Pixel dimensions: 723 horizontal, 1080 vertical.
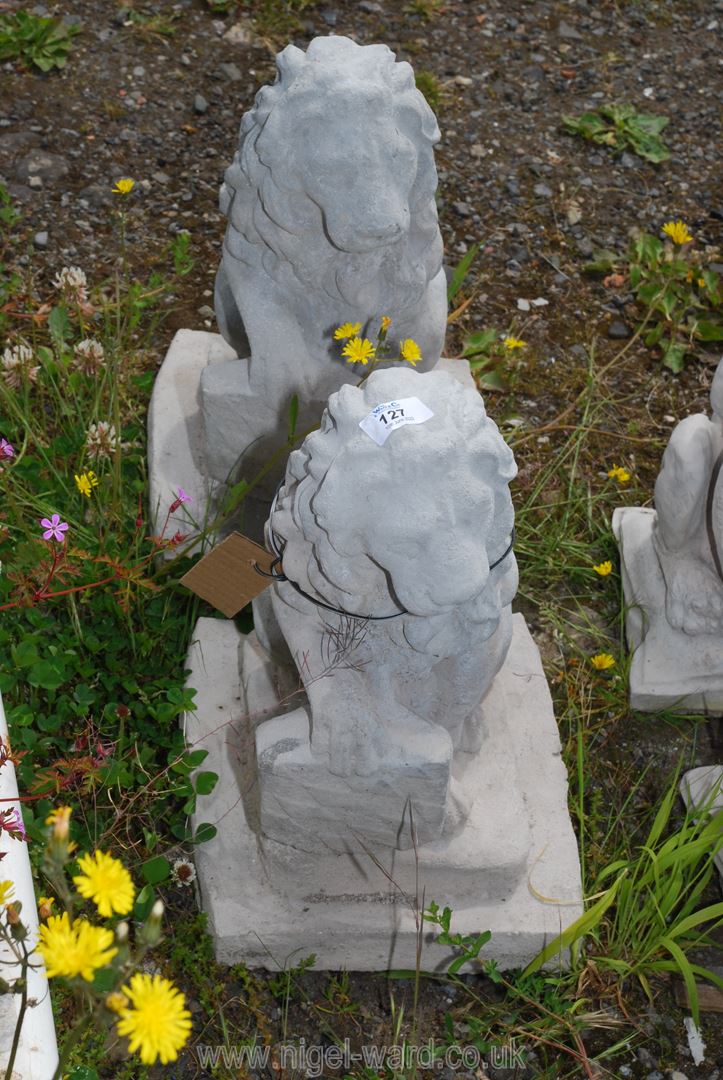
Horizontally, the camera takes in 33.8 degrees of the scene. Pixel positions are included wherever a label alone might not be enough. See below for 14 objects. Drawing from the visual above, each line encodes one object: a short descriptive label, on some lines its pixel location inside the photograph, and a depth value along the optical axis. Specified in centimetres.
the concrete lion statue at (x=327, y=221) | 226
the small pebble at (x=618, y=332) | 392
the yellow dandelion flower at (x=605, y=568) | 314
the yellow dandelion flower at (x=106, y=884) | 131
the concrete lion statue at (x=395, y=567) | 171
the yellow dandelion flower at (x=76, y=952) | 124
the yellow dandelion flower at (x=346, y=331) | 234
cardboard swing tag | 209
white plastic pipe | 182
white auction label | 171
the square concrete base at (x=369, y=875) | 236
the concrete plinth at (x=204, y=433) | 272
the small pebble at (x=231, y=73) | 453
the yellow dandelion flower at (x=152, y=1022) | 120
